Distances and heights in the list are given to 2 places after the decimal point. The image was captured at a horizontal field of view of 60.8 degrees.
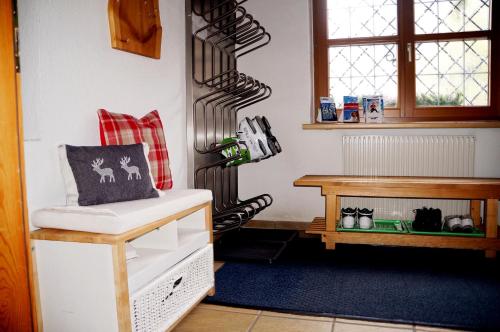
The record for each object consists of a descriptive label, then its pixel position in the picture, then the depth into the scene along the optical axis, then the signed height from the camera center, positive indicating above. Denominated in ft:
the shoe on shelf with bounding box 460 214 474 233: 9.55 -1.99
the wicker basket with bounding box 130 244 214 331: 5.08 -2.01
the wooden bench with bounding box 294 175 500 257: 9.16 -1.27
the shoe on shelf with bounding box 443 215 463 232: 9.62 -1.98
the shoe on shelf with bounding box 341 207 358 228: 10.18 -1.87
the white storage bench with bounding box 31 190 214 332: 4.66 -1.47
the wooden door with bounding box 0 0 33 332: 4.56 -0.54
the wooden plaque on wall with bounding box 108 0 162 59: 6.85 +2.09
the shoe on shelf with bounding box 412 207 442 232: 9.75 -1.91
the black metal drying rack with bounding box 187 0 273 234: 9.45 +0.91
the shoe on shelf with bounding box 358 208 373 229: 10.10 -1.89
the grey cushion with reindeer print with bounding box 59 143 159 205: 5.35 -0.35
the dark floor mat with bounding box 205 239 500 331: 6.57 -2.66
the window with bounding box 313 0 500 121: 10.93 +2.21
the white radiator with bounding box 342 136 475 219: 10.57 -0.58
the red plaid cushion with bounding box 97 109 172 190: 6.35 +0.20
